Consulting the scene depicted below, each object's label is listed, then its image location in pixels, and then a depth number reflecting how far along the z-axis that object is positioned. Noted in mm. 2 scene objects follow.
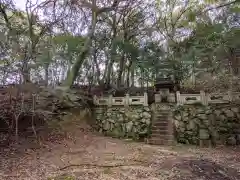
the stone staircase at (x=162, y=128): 7249
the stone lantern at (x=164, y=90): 9002
